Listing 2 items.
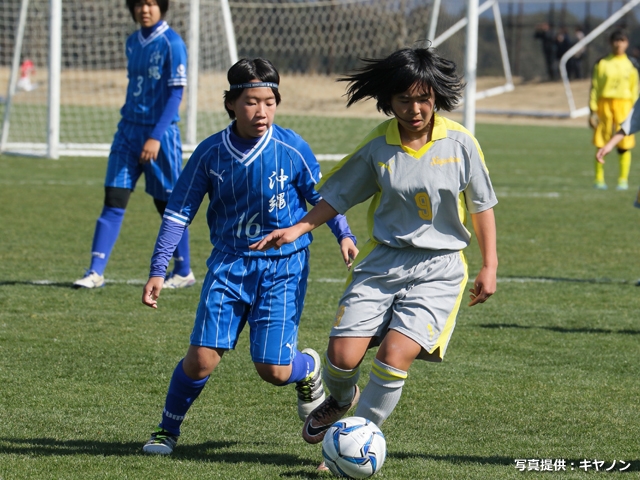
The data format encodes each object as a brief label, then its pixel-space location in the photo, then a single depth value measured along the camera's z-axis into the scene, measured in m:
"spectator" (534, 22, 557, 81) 82.04
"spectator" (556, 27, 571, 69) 79.50
